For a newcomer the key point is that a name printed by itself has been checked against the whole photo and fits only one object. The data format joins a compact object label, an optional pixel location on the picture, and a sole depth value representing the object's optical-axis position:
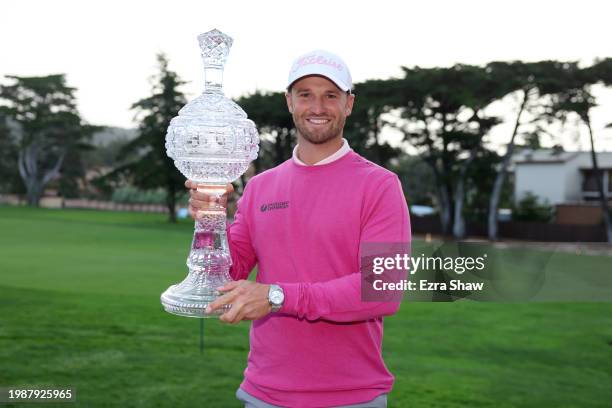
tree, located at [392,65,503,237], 37.22
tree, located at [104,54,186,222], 53.56
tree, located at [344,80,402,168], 41.34
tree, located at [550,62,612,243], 34.28
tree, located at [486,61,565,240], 34.69
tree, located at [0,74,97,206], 72.44
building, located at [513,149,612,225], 49.16
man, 2.48
